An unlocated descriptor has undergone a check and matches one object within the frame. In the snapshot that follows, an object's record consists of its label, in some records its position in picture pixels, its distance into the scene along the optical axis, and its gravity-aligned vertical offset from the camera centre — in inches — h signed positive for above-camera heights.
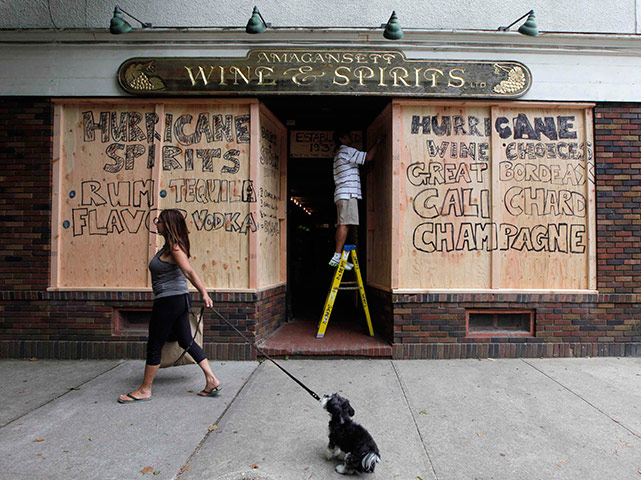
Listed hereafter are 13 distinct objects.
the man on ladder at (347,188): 231.9 +31.0
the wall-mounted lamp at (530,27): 197.9 +104.6
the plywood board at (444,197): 211.3 +23.7
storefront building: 206.8 +37.9
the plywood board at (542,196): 212.1 +24.2
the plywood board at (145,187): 210.7 +28.3
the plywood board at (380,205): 220.4 +21.5
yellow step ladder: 222.2 -25.3
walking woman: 150.0 -21.1
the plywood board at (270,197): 220.7 +25.7
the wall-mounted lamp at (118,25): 197.2 +105.1
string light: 386.2 +37.5
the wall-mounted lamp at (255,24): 195.2 +104.4
